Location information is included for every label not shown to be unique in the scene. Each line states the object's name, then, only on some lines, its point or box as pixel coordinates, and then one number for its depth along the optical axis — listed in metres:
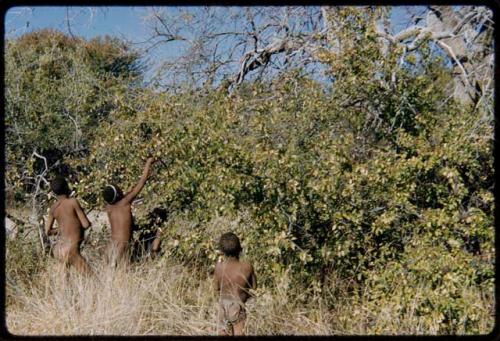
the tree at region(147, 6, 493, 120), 6.53
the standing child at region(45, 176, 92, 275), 5.99
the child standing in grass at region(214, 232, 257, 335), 4.84
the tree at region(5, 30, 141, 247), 7.31
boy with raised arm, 6.28
